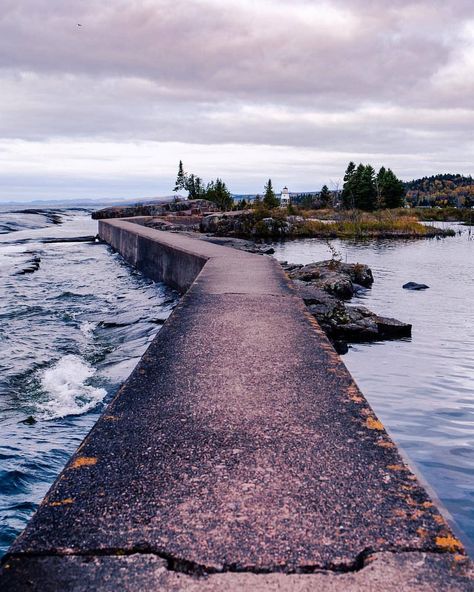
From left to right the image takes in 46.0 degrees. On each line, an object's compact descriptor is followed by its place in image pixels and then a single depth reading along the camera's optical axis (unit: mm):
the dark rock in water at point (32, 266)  17766
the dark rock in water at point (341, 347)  7982
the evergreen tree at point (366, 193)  80312
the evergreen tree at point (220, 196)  65188
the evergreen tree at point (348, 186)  81875
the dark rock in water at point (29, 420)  5090
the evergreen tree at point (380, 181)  74906
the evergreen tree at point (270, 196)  71381
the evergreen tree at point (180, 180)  93062
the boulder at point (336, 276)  12984
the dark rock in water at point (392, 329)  9016
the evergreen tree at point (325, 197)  87838
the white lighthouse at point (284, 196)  118925
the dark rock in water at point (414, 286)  14759
